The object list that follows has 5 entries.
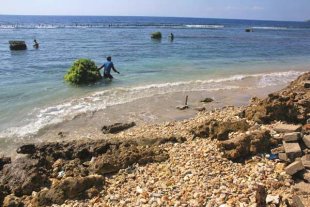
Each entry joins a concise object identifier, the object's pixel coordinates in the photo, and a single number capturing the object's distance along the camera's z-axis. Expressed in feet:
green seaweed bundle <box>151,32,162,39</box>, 193.36
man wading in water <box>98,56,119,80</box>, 75.25
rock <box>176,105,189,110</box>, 53.12
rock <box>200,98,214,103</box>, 57.67
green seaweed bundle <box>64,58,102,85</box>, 70.95
